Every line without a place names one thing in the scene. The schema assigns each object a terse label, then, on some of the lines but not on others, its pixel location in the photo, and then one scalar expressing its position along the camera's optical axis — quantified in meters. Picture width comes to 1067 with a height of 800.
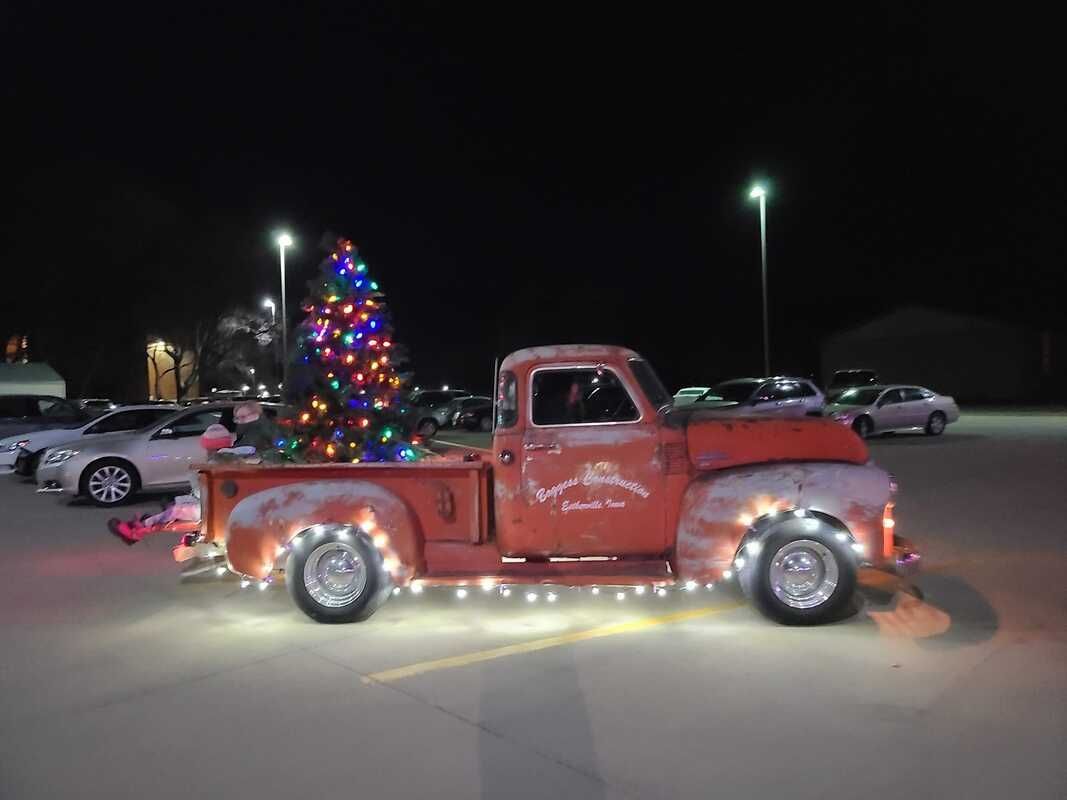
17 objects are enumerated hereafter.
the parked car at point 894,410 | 23.34
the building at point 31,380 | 34.69
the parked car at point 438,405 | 30.93
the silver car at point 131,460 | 13.33
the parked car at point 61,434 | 14.88
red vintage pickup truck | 6.39
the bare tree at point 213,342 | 43.45
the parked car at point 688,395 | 24.33
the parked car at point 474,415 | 31.51
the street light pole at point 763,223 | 27.23
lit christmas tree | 8.31
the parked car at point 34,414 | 18.97
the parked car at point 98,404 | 29.93
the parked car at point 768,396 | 20.62
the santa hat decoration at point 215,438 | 7.69
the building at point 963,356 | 47.50
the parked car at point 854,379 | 34.78
